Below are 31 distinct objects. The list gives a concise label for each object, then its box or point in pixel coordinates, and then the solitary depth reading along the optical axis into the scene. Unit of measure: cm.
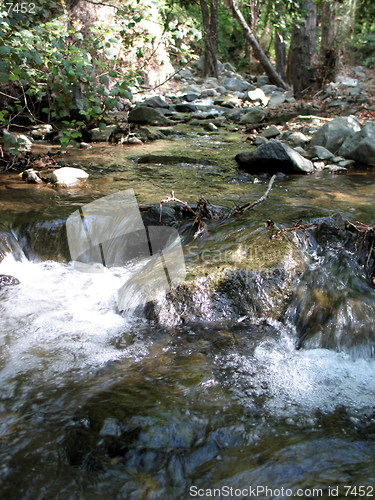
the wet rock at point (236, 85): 1645
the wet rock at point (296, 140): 723
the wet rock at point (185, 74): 1962
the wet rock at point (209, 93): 1477
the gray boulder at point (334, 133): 685
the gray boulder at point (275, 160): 581
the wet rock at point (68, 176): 538
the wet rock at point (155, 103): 1169
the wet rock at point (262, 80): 1722
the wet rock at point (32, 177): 537
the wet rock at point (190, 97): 1373
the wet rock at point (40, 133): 806
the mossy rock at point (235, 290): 294
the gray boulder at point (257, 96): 1300
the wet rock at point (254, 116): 983
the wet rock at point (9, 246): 393
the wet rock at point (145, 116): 988
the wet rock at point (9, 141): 505
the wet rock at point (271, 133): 784
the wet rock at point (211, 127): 933
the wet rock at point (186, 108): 1206
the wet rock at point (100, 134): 799
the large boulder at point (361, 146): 618
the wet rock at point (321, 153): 645
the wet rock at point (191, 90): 1480
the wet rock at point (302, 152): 666
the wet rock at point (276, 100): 1192
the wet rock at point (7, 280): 357
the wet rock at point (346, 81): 1215
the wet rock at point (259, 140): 744
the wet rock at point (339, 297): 276
